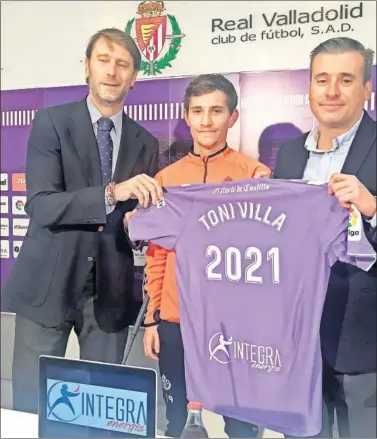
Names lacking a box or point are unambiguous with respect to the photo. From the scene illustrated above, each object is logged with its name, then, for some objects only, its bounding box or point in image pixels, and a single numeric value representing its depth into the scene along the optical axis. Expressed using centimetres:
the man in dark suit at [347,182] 134
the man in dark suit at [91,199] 155
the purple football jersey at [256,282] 133
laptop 151
